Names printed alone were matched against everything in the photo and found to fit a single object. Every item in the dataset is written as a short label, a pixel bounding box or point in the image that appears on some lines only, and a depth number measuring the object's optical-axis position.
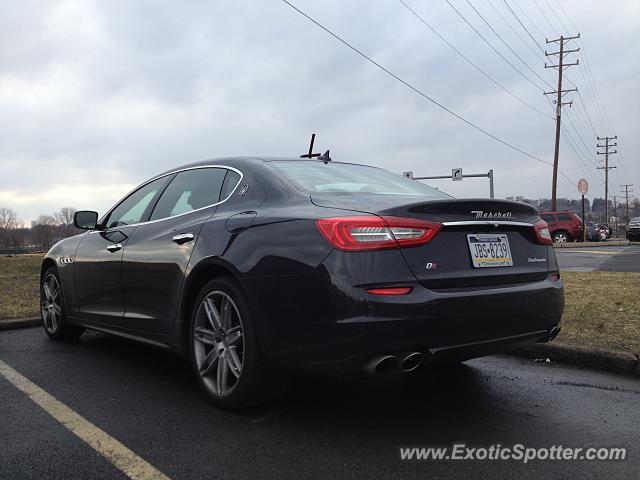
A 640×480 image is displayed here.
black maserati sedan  2.66
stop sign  24.91
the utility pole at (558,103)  39.59
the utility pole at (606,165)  79.94
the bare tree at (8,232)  97.00
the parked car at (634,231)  26.68
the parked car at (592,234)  32.84
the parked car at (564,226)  27.89
